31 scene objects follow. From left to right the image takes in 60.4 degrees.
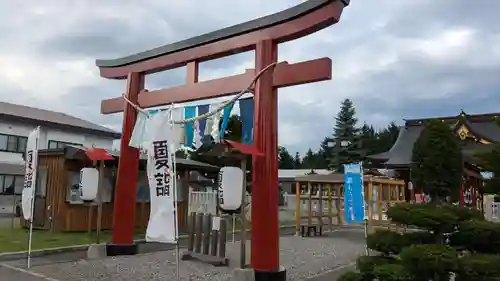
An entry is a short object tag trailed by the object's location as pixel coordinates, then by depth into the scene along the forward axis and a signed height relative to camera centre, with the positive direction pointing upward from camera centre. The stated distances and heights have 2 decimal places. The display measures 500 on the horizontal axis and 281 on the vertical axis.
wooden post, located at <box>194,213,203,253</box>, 9.62 -0.85
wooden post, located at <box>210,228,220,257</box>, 9.23 -1.02
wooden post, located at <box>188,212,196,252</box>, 9.77 -0.83
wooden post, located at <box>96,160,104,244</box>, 9.73 +0.04
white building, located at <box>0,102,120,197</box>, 26.09 +3.87
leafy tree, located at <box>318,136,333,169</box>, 53.34 +5.37
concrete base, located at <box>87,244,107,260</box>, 9.34 -1.29
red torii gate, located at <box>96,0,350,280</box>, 6.95 +2.06
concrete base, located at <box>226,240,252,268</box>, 9.26 -1.45
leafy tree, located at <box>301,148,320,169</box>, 55.26 +4.76
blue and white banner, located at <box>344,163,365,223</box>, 9.46 +0.13
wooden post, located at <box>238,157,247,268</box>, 6.84 -0.34
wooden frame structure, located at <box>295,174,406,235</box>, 14.37 -0.01
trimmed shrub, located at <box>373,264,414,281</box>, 4.32 -0.78
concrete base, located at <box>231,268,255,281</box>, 6.75 -1.25
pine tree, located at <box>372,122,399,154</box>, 46.89 +6.79
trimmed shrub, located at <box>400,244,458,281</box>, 4.15 -0.61
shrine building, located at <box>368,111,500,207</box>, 17.33 +2.65
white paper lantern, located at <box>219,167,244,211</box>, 7.14 +0.09
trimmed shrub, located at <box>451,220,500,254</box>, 4.42 -0.40
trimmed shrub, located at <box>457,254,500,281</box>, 4.15 -0.67
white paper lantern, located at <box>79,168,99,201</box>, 10.18 +0.23
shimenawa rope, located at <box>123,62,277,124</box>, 7.32 +1.65
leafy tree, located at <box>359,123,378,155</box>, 43.15 +5.70
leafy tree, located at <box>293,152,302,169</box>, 62.42 +4.96
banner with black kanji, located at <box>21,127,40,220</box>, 8.38 +0.34
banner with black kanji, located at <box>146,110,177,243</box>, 6.02 +0.16
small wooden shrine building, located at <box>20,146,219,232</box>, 13.72 -0.20
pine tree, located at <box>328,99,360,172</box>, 40.72 +5.78
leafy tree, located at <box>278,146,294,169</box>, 56.82 +4.80
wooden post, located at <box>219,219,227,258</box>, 9.06 -0.92
